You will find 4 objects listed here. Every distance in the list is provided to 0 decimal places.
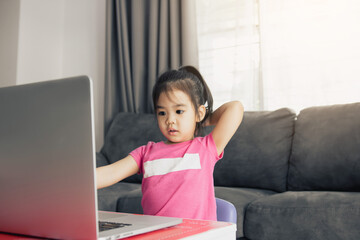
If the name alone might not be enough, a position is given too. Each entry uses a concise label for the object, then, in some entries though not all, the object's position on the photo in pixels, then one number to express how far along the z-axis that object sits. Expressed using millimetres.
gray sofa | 1583
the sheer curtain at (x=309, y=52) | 2445
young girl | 1112
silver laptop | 555
